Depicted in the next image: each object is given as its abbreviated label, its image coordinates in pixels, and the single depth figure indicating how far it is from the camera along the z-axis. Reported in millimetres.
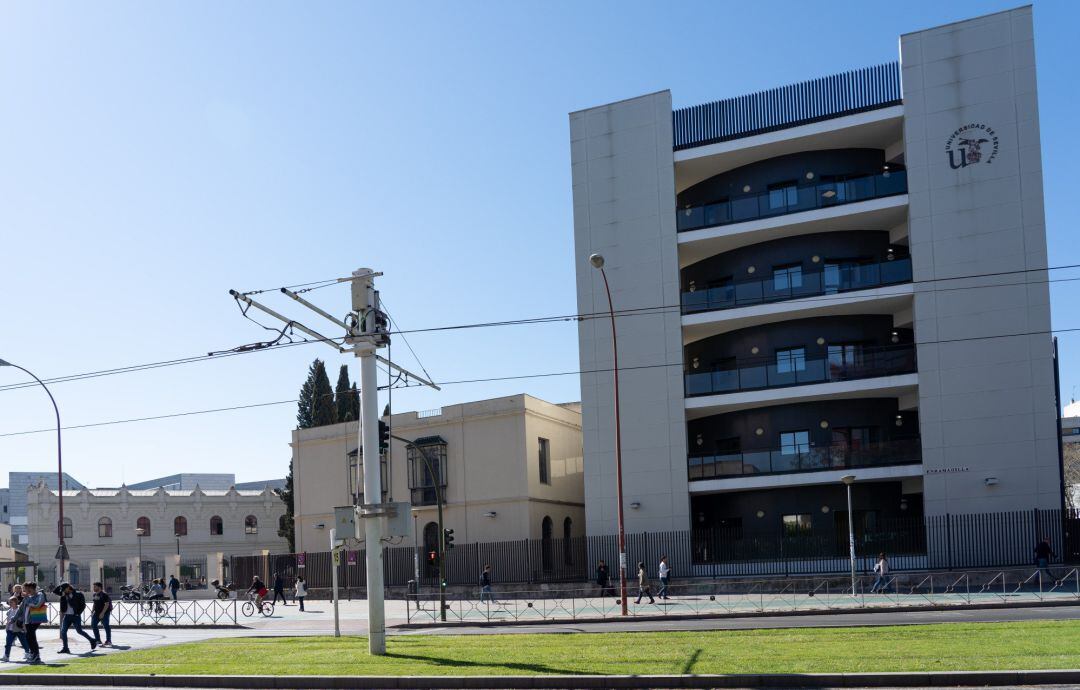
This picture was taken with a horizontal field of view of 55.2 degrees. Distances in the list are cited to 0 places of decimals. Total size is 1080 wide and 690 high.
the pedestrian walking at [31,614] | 21484
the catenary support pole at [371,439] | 18891
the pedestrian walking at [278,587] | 42188
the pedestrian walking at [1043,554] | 32594
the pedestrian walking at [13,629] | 21750
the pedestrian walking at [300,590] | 40094
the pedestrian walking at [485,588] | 38453
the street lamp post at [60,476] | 36612
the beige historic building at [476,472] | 47625
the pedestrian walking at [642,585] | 32719
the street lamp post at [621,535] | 27531
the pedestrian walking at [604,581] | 37719
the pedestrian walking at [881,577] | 32625
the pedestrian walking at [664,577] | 34238
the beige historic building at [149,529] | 72312
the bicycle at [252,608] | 37250
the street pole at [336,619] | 24469
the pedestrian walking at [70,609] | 23078
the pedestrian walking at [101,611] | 23422
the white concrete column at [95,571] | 64012
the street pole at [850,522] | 31578
